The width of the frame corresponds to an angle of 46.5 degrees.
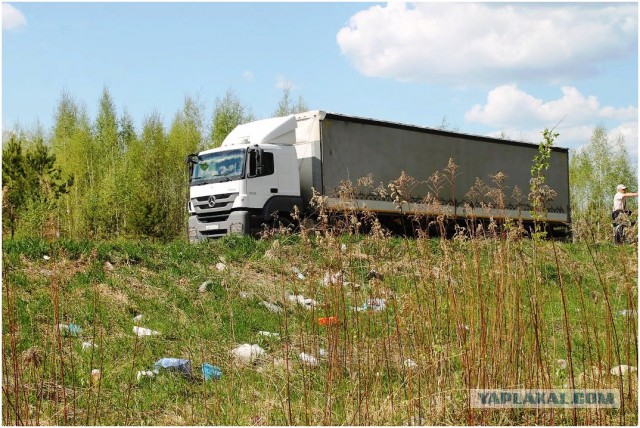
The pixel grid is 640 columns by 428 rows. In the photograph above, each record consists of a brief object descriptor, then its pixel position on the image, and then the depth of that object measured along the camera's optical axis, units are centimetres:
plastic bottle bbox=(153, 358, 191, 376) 564
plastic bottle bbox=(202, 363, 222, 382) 524
